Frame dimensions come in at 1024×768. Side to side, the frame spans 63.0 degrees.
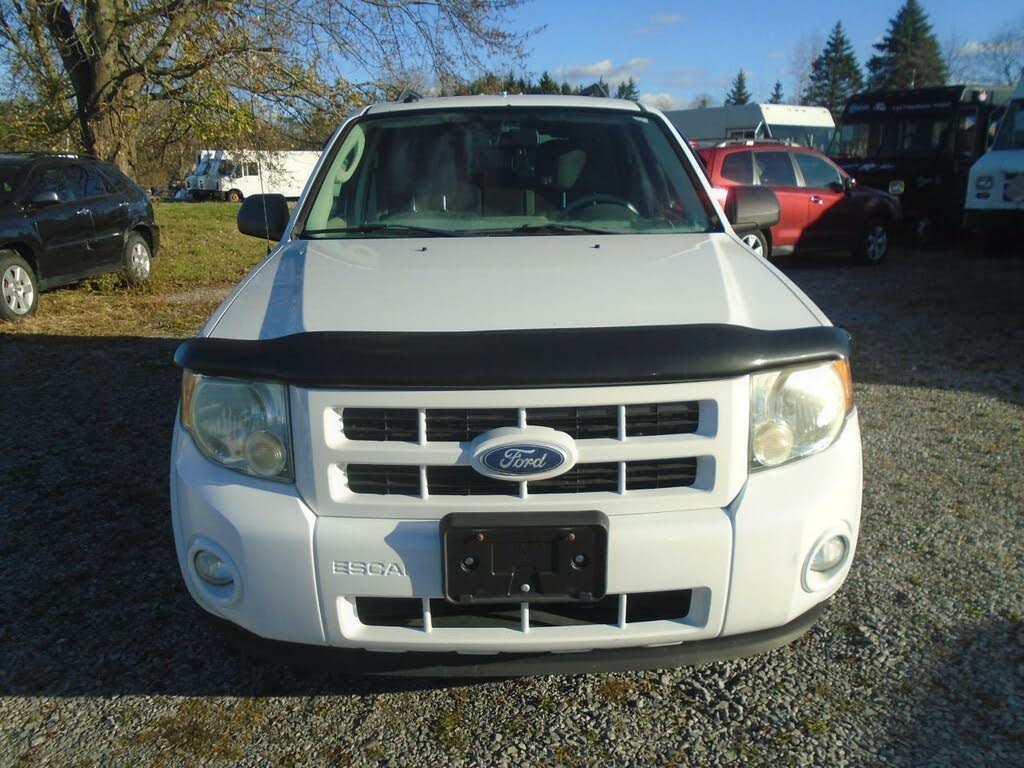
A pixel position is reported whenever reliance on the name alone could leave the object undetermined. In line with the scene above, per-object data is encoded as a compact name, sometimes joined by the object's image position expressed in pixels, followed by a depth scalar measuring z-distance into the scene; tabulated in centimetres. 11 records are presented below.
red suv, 1104
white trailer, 2428
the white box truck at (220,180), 2949
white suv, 201
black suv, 854
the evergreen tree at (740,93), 9700
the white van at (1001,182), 1140
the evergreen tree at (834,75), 7531
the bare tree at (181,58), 1198
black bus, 1433
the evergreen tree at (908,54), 6481
